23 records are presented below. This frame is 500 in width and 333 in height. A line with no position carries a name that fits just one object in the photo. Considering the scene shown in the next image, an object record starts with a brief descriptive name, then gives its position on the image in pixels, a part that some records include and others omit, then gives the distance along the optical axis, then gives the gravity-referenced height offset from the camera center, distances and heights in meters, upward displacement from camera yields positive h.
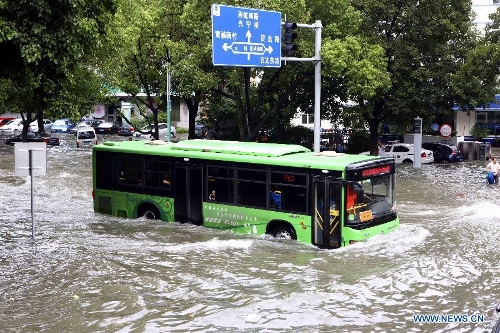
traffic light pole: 22.27 +1.35
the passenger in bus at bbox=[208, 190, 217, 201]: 17.73 -1.95
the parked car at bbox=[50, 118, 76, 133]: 65.38 -0.51
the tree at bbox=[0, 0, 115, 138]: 12.70 +1.56
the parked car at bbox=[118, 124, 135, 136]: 58.44 -0.78
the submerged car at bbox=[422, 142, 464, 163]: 40.19 -1.79
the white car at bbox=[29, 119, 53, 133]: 62.88 -0.31
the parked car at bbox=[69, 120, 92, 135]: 64.72 -0.21
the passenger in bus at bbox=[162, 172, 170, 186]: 18.80 -1.59
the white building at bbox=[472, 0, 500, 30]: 63.28 +10.78
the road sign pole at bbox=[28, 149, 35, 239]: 15.65 -0.87
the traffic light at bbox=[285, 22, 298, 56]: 19.73 +2.53
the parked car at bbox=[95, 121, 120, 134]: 61.06 -0.56
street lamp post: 32.28 +1.81
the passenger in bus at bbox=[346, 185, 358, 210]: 15.09 -1.67
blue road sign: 20.39 +2.64
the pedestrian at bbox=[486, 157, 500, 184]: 28.31 -1.93
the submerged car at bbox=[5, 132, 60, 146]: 46.84 -1.22
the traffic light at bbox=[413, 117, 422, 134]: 34.97 -0.12
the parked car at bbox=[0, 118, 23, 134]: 63.79 -0.52
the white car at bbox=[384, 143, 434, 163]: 38.97 -1.77
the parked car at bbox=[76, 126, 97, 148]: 48.28 -1.16
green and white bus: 15.30 -1.66
